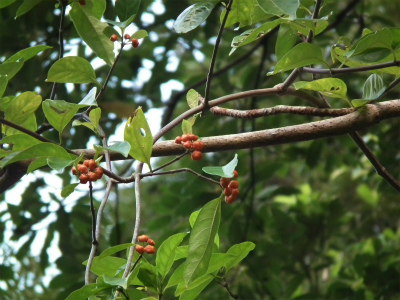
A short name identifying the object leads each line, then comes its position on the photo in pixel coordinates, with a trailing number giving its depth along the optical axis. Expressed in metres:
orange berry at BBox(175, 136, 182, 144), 3.25
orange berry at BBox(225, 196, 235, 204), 3.14
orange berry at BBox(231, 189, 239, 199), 3.14
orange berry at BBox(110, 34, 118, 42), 3.36
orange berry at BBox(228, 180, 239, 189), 3.15
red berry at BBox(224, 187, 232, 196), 3.15
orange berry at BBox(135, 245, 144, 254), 3.10
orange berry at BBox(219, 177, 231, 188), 3.15
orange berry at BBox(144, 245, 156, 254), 3.11
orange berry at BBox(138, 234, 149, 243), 3.12
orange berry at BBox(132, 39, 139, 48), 3.37
